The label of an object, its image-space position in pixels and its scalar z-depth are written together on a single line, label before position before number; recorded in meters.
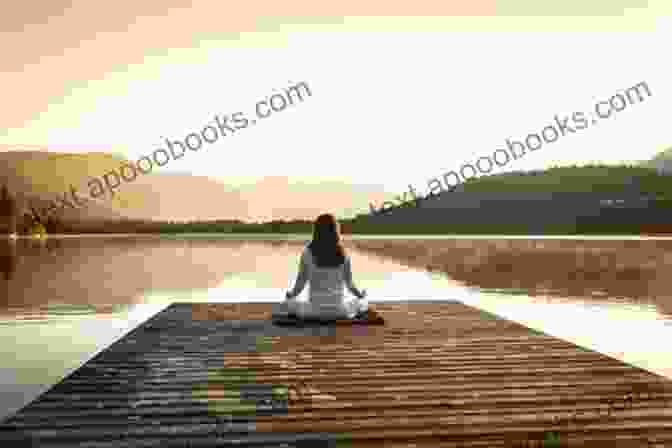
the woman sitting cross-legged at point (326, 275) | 8.44
